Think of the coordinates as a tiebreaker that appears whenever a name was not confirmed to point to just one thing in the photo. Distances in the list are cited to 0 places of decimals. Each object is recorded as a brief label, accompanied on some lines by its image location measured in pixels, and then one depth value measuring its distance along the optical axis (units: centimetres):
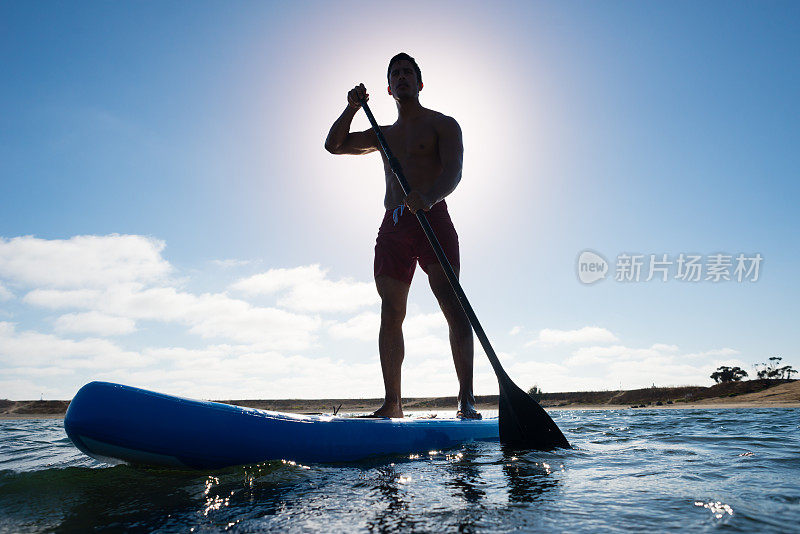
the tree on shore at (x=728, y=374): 5451
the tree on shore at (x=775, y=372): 4753
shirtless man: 402
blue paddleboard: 221
